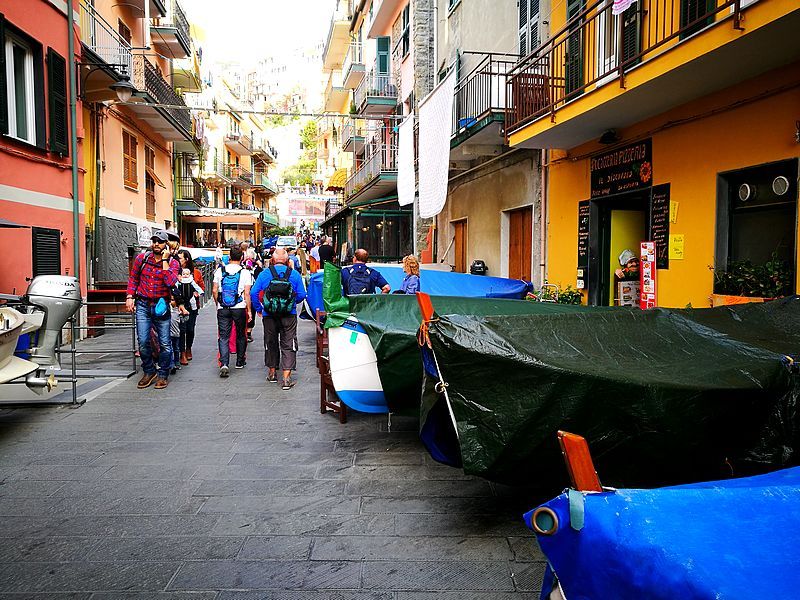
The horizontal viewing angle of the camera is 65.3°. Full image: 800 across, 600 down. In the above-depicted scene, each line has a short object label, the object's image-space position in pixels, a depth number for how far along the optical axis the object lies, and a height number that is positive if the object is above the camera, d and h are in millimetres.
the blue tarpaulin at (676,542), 1630 -770
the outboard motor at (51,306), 6930 -388
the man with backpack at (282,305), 8078 -433
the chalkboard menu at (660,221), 8609 +696
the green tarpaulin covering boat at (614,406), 3484 -768
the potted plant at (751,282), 6570 -121
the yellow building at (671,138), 6590 +1819
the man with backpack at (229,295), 8992 -348
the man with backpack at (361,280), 8914 -126
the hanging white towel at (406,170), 12188 +2002
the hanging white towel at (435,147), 9547 +1990
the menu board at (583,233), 10586 +647
